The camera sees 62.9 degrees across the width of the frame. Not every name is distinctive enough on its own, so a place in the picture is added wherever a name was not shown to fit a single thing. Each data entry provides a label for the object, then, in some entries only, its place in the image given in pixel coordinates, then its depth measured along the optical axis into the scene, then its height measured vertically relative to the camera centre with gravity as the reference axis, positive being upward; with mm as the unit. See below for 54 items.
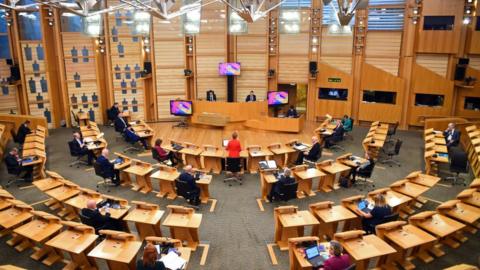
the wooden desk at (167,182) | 10805 -3235
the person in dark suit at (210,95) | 19328 -1344
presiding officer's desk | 17703 -2108
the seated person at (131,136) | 14859 -2567
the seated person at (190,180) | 9977 -2810
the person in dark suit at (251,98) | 19234 -1450
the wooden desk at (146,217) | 8211 -3098
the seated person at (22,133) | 14895 -2464
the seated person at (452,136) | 14008 -2410
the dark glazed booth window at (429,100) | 17927 -1440
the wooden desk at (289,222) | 8016 -3107
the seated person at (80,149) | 13422 -2751
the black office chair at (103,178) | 11234 -3192
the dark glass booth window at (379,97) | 18703 -1344
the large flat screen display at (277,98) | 18906 -1426
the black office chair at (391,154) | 13414 -3063
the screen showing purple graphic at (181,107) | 18250 -1805
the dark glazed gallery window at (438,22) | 16984 +1985
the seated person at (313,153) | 12816 -2760
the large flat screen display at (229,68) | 19188 -2
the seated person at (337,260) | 6293 -3046
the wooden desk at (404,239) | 7340 -3182
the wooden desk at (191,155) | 13017 -2919
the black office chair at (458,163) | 11648 -2773
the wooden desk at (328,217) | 8250 -3093
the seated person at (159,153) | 12758 -2742
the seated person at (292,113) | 17594 -1987
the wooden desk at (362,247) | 6895 -3190
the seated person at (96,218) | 8172 -3097
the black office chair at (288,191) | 9953 -3106
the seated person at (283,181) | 10023 -2841
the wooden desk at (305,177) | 10789 -2926
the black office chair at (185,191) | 9930 -3119
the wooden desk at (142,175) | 11070 -3093
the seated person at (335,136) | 15172 -2621
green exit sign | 19281 -570
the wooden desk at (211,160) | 12875 -3014
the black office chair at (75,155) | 13438 -3006
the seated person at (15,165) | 11758 -2898
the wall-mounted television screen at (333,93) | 19453 -1241
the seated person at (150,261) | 6016 -2930
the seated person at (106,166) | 11242 -2788
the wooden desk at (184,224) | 7988 -3131
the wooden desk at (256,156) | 12742 -2842
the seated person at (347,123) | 16406 -2266
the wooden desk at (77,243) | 7199 -3222
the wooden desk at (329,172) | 11145 -2885
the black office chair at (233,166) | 11688 -2886
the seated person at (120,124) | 15942 -2263
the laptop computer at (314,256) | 6749 -3265
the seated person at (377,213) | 8148 -2973
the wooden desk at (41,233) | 7758 -3240
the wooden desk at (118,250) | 6867 -3239
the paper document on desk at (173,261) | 6520 -3224
